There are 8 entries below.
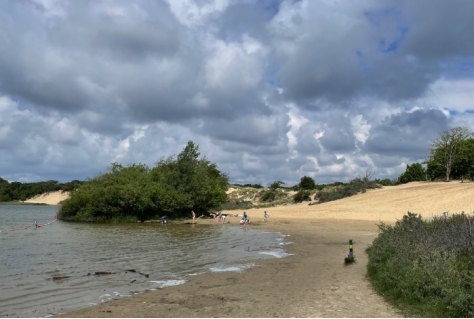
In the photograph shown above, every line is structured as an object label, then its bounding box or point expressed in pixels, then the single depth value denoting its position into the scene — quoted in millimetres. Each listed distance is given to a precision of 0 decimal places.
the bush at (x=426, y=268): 10359
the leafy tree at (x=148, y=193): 58500
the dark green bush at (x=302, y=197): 90569
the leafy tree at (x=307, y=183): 118438
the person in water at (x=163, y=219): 55500
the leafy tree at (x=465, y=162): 82188
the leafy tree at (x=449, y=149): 80850
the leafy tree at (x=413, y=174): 101044
